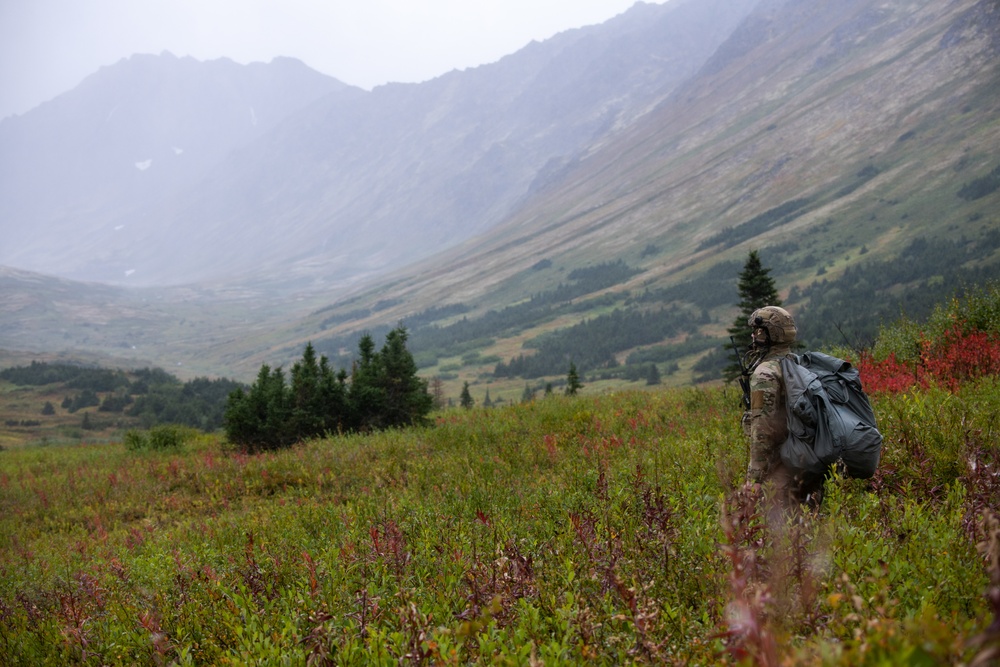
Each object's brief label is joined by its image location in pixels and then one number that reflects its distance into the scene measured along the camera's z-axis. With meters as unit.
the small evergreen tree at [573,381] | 34.59
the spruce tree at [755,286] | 27.94
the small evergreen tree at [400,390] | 17.64
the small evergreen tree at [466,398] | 46.83
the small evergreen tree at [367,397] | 17.69
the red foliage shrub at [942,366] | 9.27
